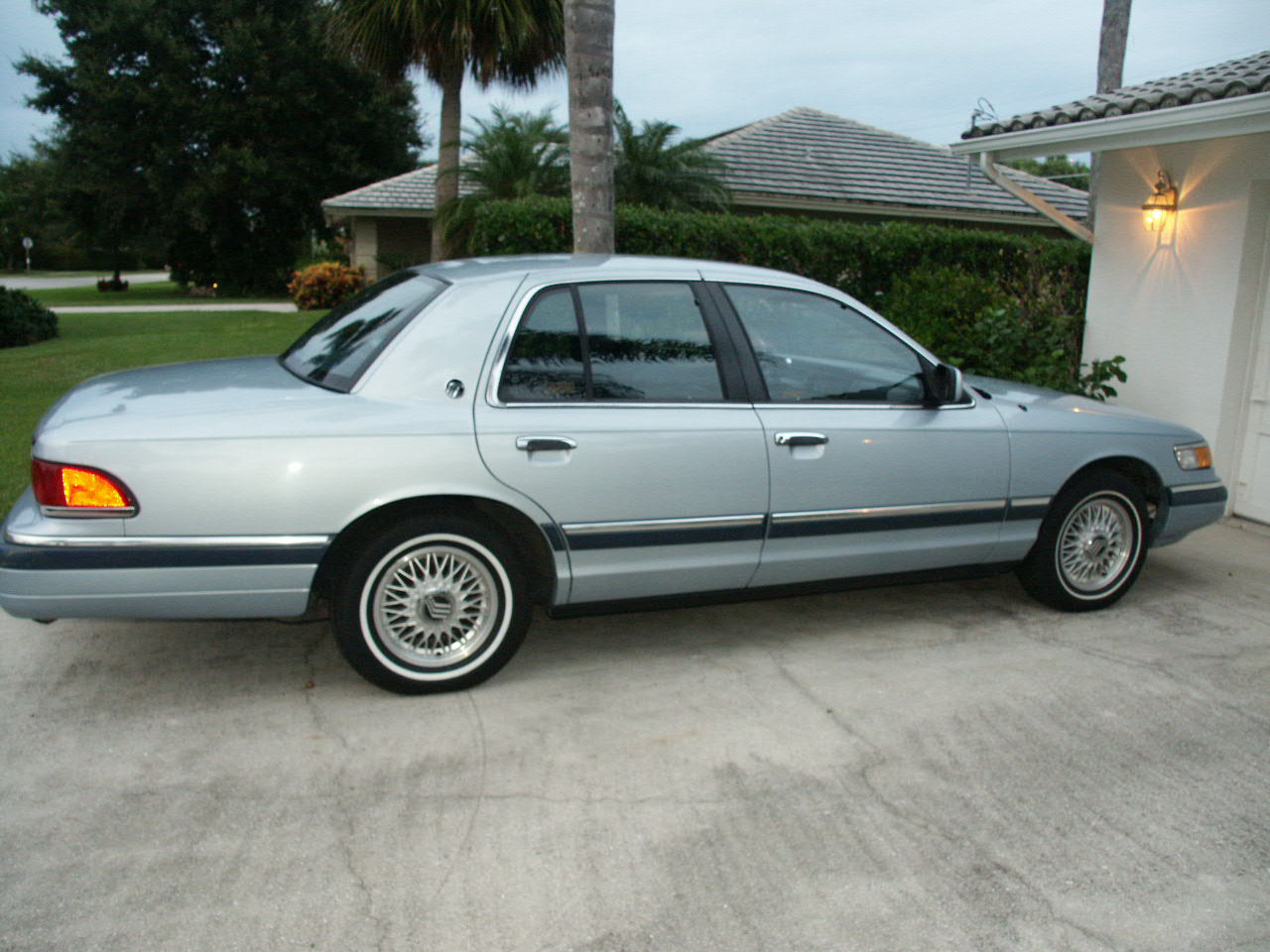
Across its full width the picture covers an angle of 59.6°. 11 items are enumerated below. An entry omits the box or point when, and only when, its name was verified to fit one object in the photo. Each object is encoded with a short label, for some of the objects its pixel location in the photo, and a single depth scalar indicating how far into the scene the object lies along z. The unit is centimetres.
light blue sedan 390
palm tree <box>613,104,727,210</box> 1572
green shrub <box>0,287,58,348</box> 1862
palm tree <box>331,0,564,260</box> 1558
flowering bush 2402
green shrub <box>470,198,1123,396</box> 902
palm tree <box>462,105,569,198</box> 1738
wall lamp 812
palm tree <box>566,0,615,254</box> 799
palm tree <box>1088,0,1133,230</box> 1454
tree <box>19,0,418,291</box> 3375
